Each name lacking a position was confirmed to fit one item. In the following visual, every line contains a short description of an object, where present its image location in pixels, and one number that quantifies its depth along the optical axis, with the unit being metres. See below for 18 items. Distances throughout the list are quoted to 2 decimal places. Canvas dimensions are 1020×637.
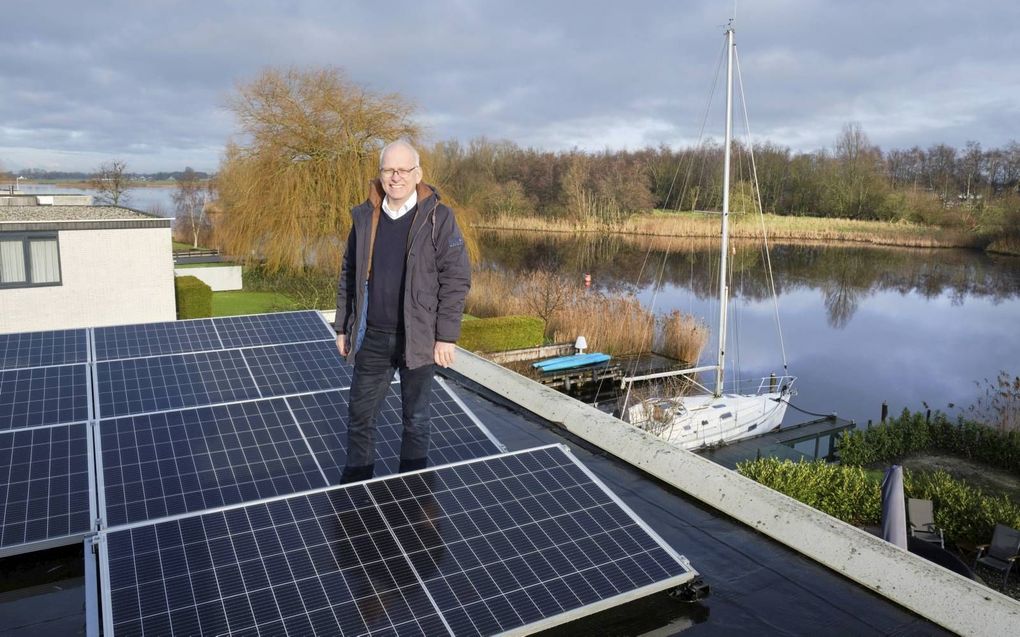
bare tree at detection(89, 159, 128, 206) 48.25
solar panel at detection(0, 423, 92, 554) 3.35
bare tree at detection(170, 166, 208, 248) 47.25
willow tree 22.00
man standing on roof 3.52
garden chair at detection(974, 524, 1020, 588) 6.01
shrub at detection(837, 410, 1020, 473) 12.56
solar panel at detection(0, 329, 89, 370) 5.61
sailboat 13.29
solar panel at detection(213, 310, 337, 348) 6.73
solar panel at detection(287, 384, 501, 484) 4.12
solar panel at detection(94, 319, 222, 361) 6.09
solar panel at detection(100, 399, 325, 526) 3.61
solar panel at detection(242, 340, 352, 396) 5.46
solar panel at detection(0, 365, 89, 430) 4.48
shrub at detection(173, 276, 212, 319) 17.53
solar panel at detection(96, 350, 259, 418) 4.88
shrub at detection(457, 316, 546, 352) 16.88
